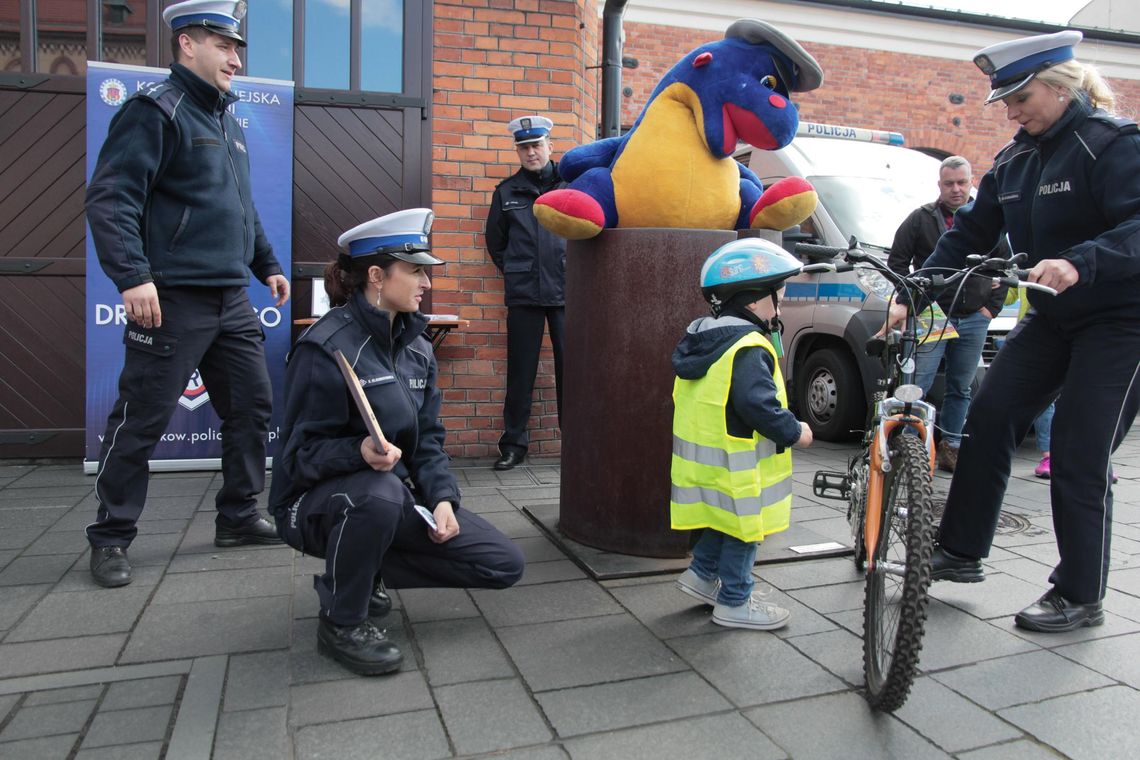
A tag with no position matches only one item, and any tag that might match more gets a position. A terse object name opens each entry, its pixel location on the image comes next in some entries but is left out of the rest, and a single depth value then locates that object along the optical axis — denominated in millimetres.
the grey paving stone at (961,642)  3031
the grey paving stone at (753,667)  2773
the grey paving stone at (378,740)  2400
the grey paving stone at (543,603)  3363
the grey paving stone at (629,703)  2580
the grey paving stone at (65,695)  2686
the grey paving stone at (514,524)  4445
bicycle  2531
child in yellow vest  3090
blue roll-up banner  5520
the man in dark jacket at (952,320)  6008
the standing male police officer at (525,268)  5867
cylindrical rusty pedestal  3902
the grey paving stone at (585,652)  2877
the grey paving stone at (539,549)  4070
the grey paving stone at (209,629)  3061
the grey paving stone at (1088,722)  2457
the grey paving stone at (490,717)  2465
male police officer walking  3584
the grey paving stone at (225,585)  3555
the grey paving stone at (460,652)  2871
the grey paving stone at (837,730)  2436
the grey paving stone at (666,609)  3262
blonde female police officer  3090
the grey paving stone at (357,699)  2613
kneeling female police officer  2871
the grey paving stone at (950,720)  2494
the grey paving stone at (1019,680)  2758
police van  6934
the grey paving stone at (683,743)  2408
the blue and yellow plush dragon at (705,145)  3838
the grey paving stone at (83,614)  3197
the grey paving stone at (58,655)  2914
